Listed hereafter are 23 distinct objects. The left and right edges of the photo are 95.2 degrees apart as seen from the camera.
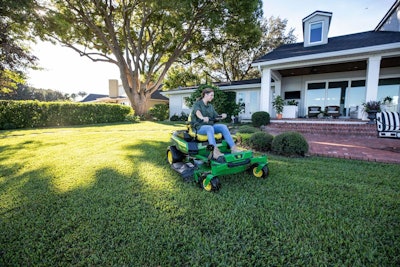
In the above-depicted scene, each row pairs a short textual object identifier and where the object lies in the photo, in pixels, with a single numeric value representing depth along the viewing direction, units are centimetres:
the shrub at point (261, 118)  857
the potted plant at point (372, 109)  675
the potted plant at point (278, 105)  963
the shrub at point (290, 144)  411
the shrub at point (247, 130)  639
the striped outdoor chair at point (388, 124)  394
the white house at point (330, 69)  732
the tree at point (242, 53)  1839
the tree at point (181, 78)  2252
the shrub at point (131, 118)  1394
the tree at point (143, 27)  1162
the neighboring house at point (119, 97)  2532
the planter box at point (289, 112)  966
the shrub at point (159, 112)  1870
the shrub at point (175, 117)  1640
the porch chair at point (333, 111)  1025
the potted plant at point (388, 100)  892
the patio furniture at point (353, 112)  989
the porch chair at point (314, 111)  1069
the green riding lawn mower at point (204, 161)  238
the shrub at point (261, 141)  454
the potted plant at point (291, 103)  998
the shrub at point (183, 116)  1602
